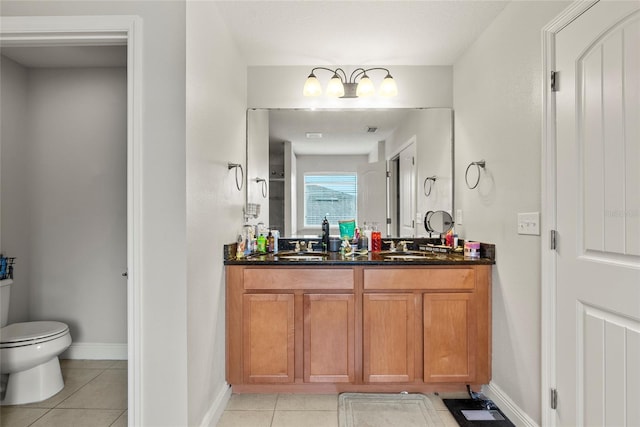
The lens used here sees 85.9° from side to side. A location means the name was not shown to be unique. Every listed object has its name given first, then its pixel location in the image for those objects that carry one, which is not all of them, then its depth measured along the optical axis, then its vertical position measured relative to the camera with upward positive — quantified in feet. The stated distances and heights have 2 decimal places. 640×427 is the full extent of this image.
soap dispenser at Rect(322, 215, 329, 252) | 8.95 -0.64
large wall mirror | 9.02 +1.23
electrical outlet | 8.60 -0.12
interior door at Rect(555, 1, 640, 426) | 4.02 -0.08
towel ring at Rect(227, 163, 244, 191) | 7.54 +1.00
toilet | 6.62 -2.89
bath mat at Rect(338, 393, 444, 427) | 6.23 -3.83
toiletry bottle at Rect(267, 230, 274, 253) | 8.78 -0.78
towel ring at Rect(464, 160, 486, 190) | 7.39 +0.97
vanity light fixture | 8.54 +3.18
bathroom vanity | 7.04 -2.30
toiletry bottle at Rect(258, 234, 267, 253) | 8.55 -0.78
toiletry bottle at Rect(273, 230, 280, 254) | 8.80 -0.74
